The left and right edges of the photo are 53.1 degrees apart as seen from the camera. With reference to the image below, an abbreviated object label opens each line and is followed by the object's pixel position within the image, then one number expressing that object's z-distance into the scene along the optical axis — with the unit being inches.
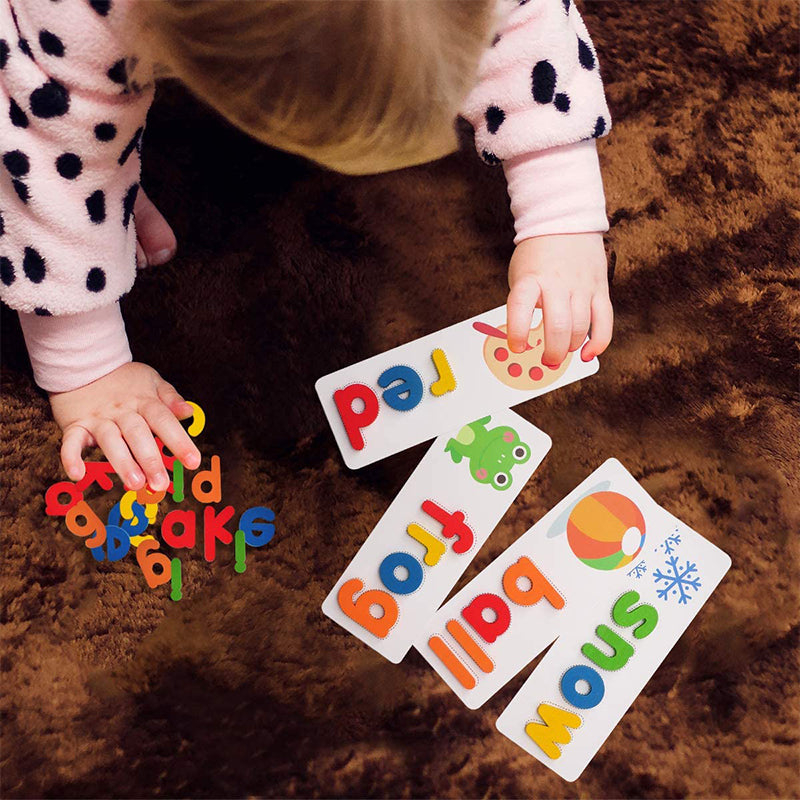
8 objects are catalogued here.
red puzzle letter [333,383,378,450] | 29.0
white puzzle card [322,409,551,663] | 28.4
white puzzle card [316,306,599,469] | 29.2
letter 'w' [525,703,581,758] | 28.0
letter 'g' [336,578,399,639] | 28.2
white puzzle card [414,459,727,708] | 28.4
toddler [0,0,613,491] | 17.4
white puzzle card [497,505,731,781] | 28.1
